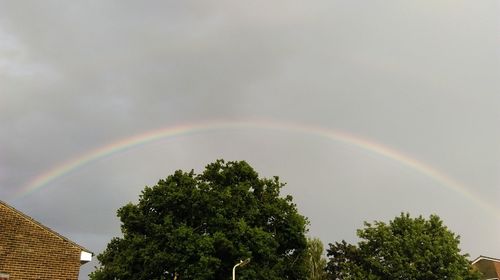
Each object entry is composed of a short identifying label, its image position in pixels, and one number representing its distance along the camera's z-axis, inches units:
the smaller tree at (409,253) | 1539.1
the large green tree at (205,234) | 1183.6
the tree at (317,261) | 1935.3
